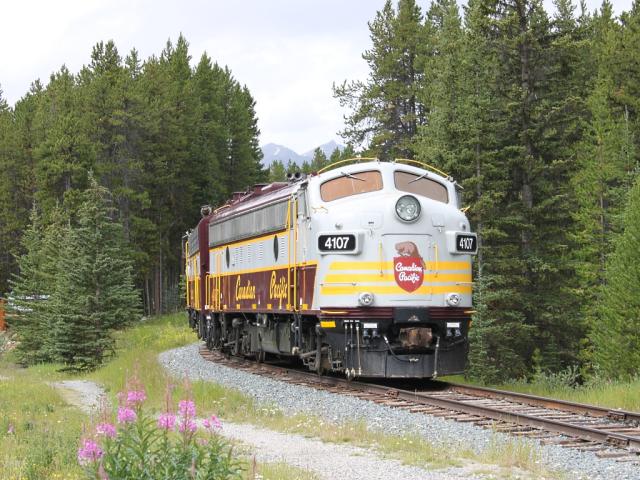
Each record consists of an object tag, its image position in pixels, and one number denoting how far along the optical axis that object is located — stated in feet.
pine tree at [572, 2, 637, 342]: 116.57
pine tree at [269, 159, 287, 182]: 371.56
